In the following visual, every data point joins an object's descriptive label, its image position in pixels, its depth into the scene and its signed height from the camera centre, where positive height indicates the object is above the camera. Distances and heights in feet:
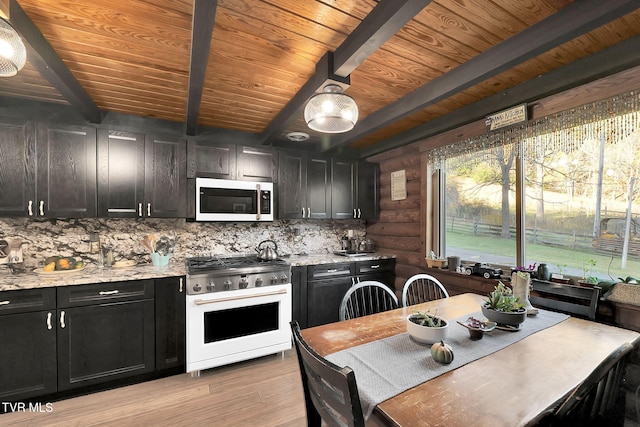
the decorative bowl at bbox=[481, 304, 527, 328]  4.79 -1.86
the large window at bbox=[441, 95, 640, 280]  5.96 +0.37
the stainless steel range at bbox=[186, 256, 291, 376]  7.93 -3.00
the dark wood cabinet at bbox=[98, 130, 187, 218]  8.30 +1.22
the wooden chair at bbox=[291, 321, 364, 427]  2.55 -1.92
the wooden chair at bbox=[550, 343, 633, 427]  2.40 -1.89
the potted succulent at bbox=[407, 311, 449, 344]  4.17 -1.78
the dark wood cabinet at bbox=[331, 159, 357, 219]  11.94 +1.04
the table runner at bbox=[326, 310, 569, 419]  3.19 -2.05
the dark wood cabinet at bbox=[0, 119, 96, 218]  7.22 +1.23
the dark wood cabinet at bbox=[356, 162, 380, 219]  12.45 +0.98
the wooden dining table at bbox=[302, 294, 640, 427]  2.79 -2.07
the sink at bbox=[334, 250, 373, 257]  12.03 -1.81
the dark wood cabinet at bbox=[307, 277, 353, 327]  10.12 -3.23
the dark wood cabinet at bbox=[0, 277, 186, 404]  6.49 -3.18
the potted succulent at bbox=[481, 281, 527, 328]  4.81 -1.78
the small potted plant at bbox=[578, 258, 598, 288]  6.22 -1.53
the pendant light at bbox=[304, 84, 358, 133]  5.01 +1.92
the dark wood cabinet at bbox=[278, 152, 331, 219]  10.86 +1.08
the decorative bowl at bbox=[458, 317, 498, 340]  4.46 -1.95
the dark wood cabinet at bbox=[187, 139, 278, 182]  9.42 +1.88
